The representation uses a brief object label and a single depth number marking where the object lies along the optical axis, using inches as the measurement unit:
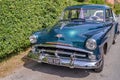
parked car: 208.5
